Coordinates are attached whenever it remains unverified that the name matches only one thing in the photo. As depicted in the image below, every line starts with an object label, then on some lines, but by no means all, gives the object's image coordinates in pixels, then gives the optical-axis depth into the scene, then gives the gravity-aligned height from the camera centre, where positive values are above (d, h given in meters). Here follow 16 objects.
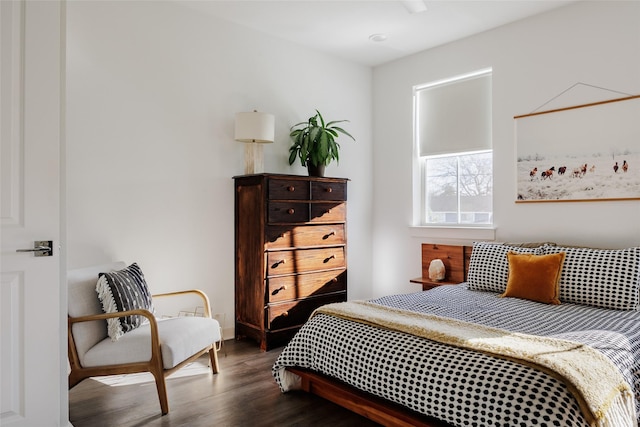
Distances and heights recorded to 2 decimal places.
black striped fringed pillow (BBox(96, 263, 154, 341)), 2.54 -0.50
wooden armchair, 2.42 -0.73
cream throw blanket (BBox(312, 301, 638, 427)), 1.65 -0.60
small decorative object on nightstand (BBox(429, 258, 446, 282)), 4.19 -0.55
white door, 1.95 +0.01
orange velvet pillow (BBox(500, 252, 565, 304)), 3.00 -0.46
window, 4.17 +0.60
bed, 1.71 -0.63
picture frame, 3.26 +0.46
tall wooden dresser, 3.59 -0.34
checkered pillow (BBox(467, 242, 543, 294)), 3.35 -0.42
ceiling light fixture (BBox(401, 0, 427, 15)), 2.77 +1.31
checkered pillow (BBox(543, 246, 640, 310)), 2.85 -0.44
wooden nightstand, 4.12 -0.47
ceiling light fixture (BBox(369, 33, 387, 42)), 4.16 +1.65
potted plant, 3.97 +0.59
